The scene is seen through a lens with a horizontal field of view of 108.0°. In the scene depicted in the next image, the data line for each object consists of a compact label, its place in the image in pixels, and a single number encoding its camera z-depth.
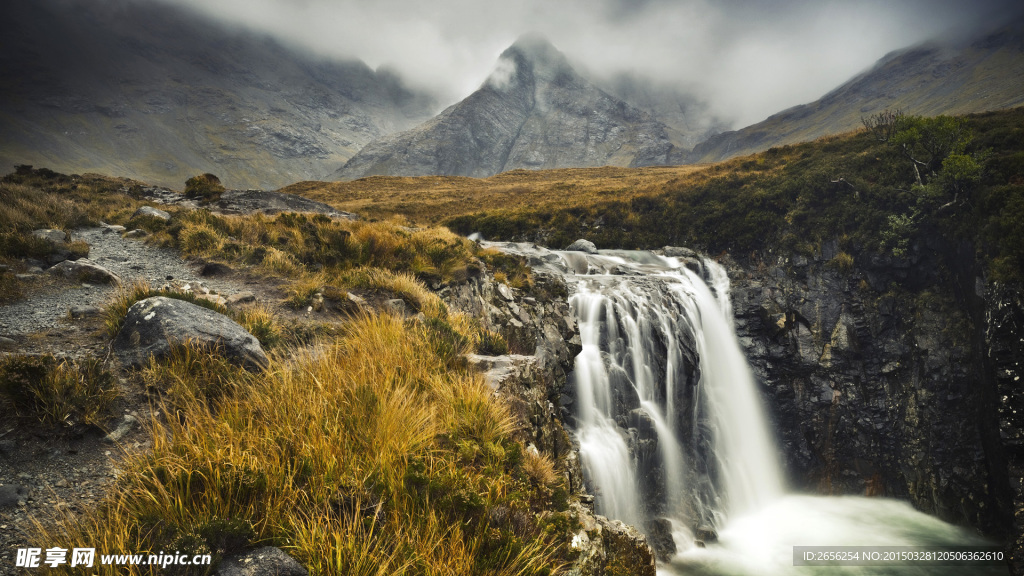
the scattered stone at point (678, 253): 22.48
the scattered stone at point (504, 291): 11.49
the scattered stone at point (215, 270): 8.46
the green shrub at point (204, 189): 22.41
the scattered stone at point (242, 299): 6.75
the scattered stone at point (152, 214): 12.74
